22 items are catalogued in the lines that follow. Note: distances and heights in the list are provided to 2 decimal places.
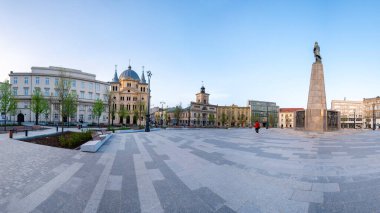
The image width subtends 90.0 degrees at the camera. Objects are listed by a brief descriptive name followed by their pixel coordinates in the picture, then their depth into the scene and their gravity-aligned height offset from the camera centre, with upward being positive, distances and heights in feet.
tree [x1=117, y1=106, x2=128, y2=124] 176.78 -1.91
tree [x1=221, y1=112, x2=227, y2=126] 277.15 -10.03
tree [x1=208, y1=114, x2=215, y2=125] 277.85 -9.37
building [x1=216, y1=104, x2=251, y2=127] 311.23 -5.47
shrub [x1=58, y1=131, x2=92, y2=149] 39.09 -6.47
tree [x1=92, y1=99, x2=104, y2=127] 137.30 +2.06
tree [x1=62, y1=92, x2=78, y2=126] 91.26 +2.22
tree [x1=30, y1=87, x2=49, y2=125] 117.80 +4.10
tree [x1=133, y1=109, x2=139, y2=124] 201.53 -5.55
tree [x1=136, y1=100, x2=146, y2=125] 209.19 +4.02
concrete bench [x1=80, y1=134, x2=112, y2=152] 33.73 -6.46
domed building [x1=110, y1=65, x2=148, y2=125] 234.79 +21.31
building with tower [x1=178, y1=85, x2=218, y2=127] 280.51 -0.65
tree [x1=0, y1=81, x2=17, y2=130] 85.83 +4.78
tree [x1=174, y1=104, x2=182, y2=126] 209.63 -0.74
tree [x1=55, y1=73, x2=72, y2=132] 68.42 +8.56
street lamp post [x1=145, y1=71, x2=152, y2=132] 89.20 -3.76
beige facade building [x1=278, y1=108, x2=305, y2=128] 347.56 -9.14
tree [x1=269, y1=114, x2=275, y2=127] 314.22 -13.40
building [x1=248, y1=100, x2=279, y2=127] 327.51 +1.87
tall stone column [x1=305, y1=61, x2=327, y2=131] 79.87 +4.02
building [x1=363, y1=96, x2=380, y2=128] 260.62 +3.75
